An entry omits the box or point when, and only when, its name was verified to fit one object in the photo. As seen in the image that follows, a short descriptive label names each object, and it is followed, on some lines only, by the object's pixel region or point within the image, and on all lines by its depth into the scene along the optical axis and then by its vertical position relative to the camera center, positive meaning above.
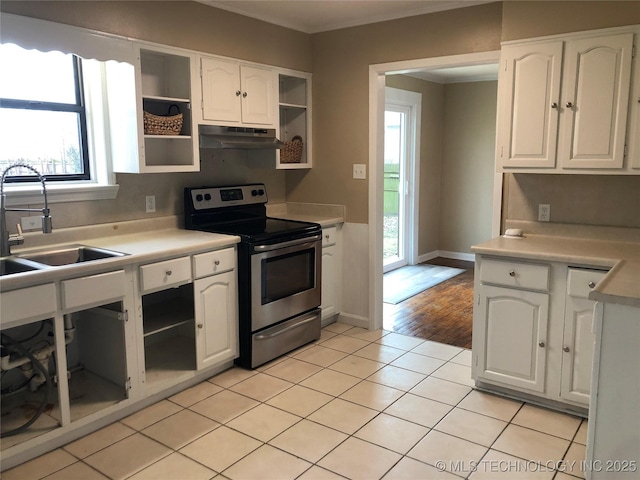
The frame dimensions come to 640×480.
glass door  6.23 -0.21
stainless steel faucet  2.57 -0.25
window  2.83 +0.32
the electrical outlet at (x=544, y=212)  3.27 -0.26
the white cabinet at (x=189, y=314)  2.89 -0.88
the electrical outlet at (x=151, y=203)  3.39 -0.21
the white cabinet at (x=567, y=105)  2.75 +0.37
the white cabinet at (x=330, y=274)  4.11 -0.84
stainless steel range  3.33 -0.66
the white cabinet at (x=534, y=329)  2.69 -0.87
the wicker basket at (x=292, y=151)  4.13 +0.17
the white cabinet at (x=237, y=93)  3.40 +0.55
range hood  3.41 +0.23
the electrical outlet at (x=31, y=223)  2.76 -0.28
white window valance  2.51 +0.69
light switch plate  4.09 +0.00
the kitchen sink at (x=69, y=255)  2.73 -0.45
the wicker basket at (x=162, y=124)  3.12 +0.29
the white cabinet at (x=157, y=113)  3.04 +0.37
